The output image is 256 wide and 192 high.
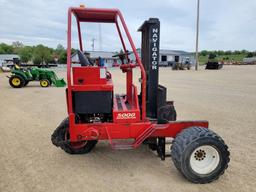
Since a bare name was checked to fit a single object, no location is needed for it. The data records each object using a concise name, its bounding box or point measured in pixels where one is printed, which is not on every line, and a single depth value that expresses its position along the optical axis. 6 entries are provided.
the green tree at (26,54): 54.54
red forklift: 2.62
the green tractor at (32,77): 11.18
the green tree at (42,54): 49.21
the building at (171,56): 47.63
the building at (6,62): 29.02
